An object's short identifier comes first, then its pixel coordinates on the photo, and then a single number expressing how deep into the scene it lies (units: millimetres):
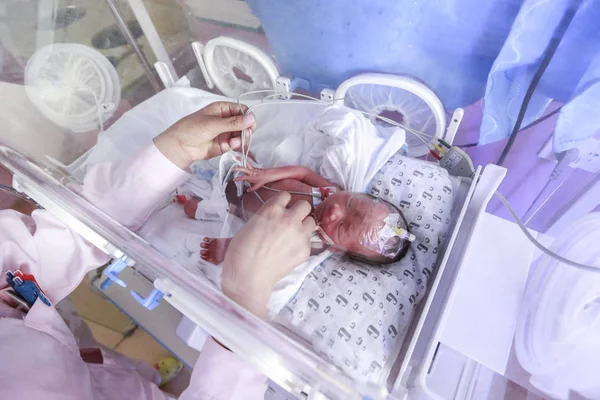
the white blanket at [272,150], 963
